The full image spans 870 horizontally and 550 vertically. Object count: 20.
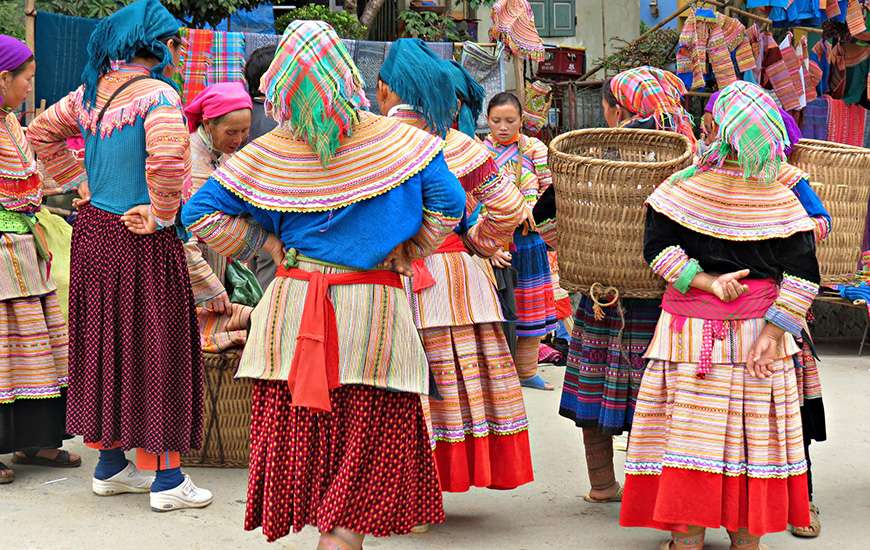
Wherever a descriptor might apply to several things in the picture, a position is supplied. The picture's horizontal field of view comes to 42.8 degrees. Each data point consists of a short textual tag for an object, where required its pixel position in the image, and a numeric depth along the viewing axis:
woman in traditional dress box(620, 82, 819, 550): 3.88
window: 20.39
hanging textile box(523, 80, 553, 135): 10.19
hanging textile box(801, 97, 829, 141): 9.93
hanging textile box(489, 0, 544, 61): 8.57
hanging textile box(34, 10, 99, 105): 8.29
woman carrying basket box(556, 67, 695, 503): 4.56
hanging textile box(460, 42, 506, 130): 9.92
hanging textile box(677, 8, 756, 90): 9.42
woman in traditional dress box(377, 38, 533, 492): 4.38
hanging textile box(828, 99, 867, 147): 9.90
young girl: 6.56
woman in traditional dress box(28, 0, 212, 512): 4.54
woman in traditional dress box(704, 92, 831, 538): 4.07
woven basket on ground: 5.39
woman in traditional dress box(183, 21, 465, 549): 3.38
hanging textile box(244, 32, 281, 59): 9.18
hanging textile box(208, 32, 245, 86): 8.99
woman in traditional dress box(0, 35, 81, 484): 5.03
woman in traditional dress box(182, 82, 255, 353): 5.05
